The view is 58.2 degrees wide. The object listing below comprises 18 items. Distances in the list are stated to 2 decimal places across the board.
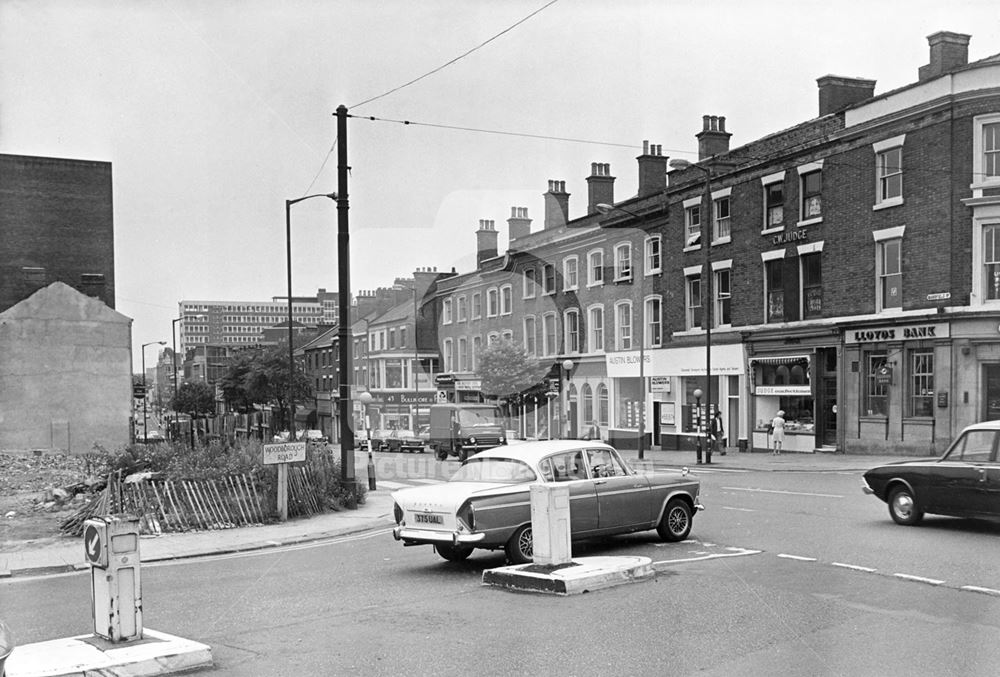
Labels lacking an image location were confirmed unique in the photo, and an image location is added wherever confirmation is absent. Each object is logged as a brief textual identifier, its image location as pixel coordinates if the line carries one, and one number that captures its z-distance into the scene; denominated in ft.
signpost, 53.01
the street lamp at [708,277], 105.50
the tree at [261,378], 162.30
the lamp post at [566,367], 125.18
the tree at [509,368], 123.24
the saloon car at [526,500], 34.71
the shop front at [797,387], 103.30
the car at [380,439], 157.23
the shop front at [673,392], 120.16
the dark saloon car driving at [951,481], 39.27
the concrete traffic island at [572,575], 29.32
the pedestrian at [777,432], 106.83
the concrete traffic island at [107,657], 21.63
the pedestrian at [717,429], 113.39
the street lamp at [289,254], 74.74
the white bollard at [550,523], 31.12
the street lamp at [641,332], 113.91
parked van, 112.68
